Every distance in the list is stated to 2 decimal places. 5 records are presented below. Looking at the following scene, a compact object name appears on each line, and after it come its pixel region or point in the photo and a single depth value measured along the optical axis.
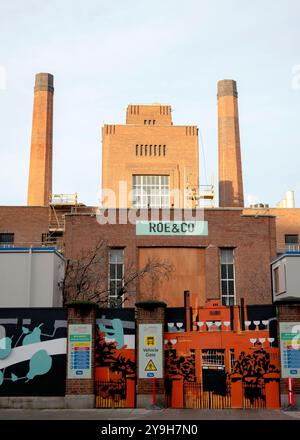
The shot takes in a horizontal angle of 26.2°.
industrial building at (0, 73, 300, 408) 21.28
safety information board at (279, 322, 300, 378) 20.89
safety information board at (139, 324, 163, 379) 21.00
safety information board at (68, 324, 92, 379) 20.95
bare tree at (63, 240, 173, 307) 36.81
